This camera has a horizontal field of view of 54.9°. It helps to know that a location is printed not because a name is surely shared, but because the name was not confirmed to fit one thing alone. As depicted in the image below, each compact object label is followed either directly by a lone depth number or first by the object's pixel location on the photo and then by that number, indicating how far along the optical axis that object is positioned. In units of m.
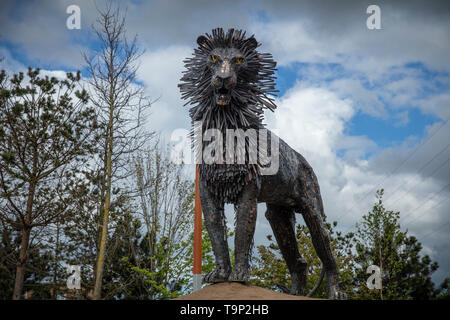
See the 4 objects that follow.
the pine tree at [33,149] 9.13
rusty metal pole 8.89
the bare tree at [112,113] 10.05
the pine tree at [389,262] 17.58
